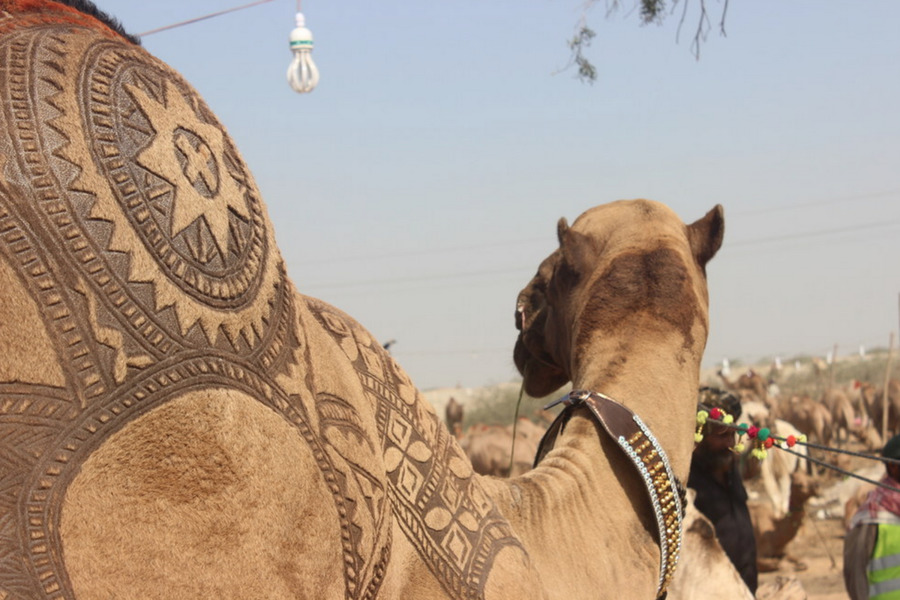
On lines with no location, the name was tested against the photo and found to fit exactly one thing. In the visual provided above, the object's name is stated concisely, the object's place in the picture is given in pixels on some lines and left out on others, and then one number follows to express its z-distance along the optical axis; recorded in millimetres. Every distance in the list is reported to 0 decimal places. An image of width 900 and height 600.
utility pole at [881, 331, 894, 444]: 19736
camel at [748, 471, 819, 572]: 15000
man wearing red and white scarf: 6430
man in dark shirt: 7734
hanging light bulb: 9875
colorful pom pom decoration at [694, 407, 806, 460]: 4396
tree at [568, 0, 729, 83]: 6930
